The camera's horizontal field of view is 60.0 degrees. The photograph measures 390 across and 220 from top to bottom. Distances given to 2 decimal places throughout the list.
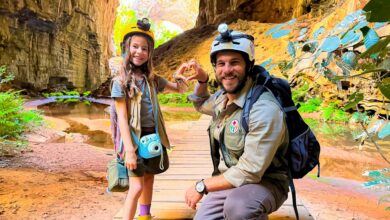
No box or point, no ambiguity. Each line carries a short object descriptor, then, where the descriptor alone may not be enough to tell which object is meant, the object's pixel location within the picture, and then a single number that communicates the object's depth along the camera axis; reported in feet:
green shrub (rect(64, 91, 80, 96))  79.46
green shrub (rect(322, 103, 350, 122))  38.25
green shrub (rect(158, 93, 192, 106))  62.18
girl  8.01
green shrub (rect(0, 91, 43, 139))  22.09
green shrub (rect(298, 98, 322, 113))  43.91
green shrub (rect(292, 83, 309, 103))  43.59
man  5.85
